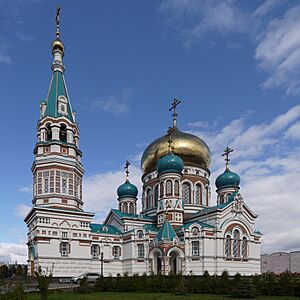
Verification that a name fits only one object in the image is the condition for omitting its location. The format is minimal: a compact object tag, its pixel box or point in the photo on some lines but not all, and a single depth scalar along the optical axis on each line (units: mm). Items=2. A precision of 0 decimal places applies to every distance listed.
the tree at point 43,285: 14452
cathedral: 29875
